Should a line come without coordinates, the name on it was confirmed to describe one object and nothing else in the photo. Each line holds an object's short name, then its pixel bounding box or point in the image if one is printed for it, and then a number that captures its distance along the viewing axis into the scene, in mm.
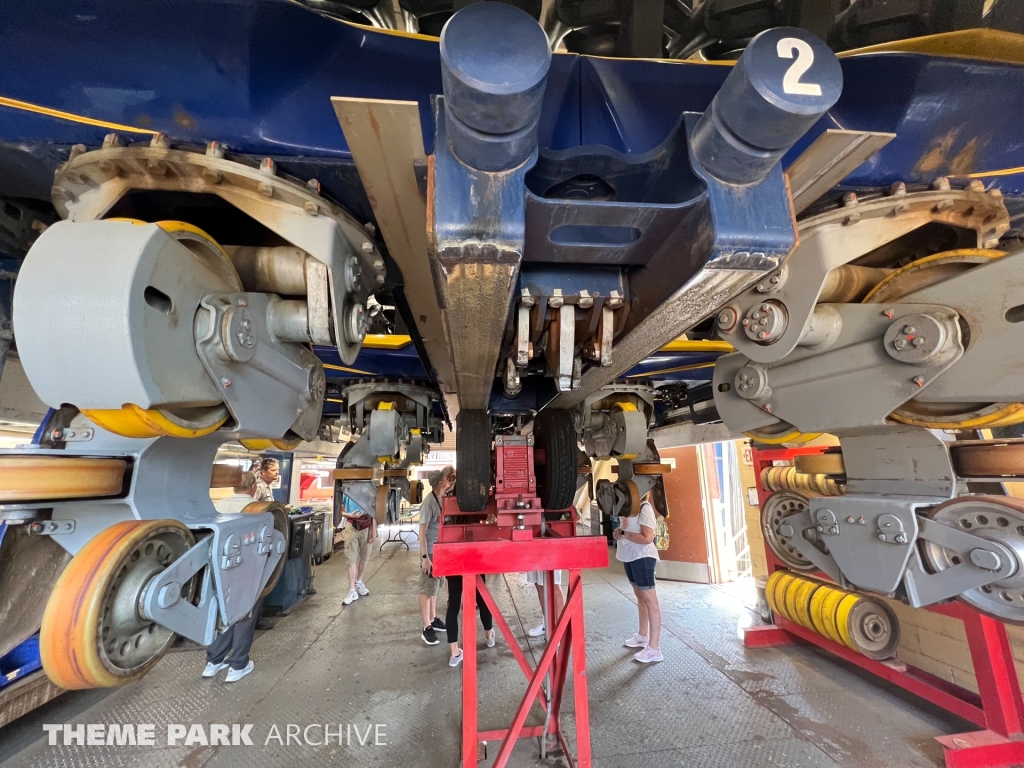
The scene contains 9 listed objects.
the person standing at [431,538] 4773
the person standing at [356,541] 6555
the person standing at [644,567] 4332
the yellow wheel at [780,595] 4387
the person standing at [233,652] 4051
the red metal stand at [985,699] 2717
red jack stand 2176
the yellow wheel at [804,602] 4074
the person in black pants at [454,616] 4211
